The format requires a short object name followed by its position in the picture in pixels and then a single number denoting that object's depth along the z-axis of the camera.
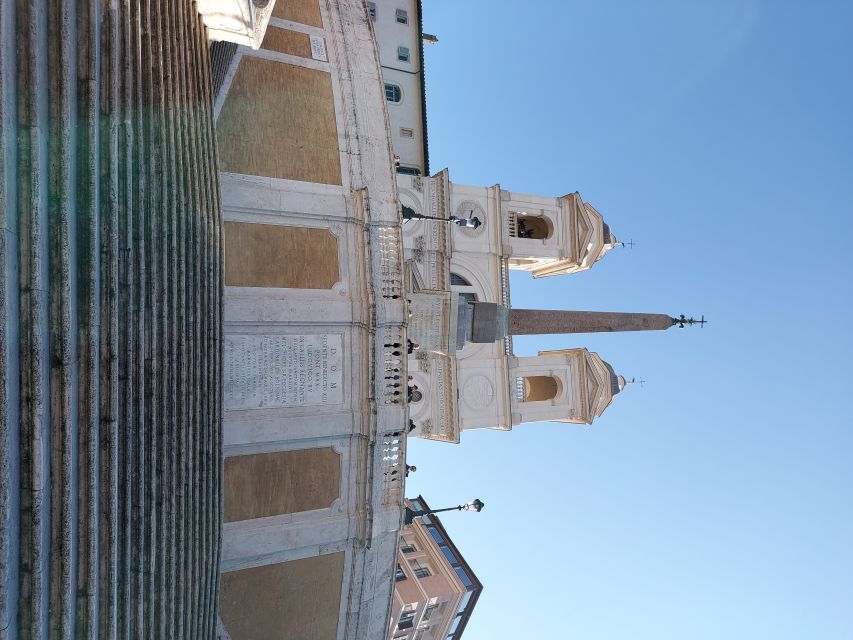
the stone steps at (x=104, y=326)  4.85
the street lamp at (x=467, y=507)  14.68
